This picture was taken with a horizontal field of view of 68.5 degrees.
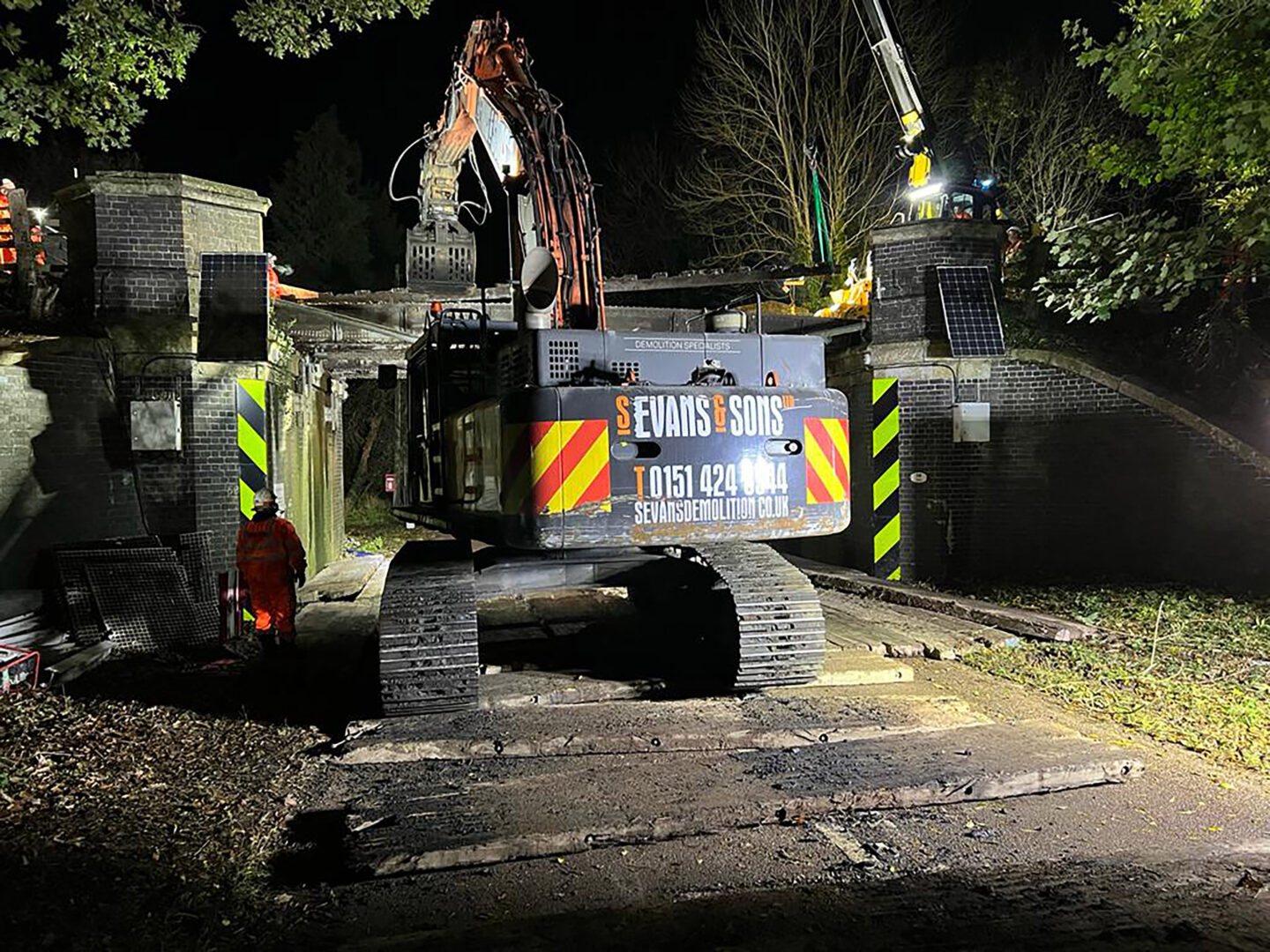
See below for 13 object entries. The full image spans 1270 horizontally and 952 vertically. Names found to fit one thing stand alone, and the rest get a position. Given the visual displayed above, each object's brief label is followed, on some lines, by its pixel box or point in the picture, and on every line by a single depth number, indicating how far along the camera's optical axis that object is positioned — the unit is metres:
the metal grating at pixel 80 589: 7.23
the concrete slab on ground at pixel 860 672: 6.11
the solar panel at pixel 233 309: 8.33
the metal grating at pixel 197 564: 7.88
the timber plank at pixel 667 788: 3.80
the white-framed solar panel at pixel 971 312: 9.81
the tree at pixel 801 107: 21.31
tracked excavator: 5.05
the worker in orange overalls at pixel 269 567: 7.16
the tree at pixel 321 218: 29.00
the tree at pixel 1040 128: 21.06
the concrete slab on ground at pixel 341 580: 9.92
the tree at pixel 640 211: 31.31
